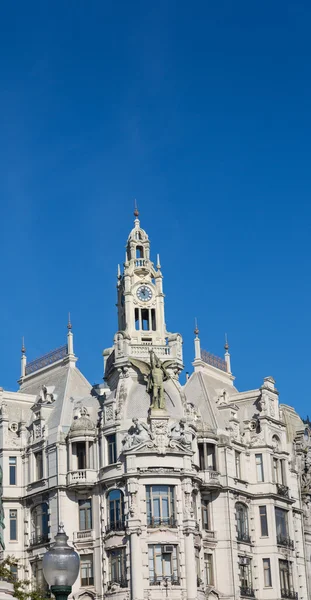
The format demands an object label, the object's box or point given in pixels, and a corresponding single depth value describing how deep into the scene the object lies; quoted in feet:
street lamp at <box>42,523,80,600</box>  69.97
